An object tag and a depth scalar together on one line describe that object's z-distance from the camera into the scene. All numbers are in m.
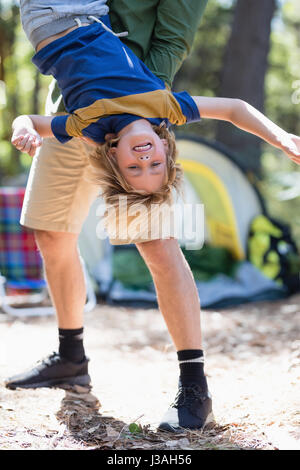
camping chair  10.15
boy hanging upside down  3.89
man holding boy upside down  4.25
